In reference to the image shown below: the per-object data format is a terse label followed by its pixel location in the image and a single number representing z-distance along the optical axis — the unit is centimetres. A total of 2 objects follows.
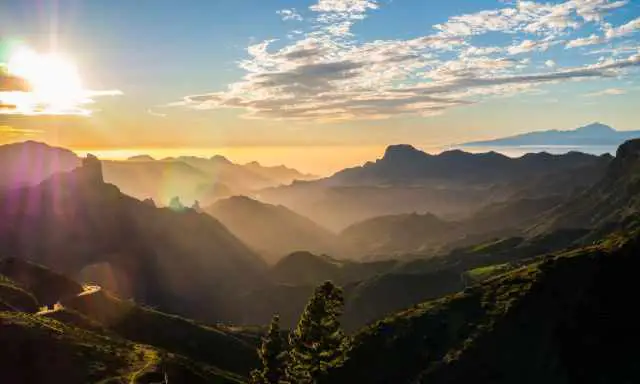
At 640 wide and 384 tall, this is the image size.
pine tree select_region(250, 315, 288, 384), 8072
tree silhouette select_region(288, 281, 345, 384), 7175
